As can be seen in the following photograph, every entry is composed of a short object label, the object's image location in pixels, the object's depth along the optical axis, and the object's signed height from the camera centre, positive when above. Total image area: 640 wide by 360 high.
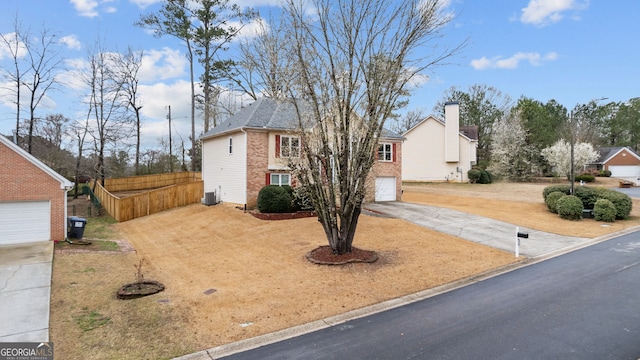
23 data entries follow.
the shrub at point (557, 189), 20.80 -0.73
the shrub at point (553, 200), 20.02 -1.32
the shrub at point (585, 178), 38.97 -0.01
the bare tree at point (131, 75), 28.61 +9.16
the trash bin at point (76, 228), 15.14 -2.30
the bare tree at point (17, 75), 23.70 +7.47
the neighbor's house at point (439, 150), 38.25 +3.20
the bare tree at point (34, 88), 24.23 +6.68
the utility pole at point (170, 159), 42.69 +2.33
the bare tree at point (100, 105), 25.80 +5.59
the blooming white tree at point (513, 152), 40.81 +3.16
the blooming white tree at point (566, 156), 38.71 +2.61
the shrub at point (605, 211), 17.64 -1.74
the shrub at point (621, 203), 18.17 -1.36
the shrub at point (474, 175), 38.22 +0.25
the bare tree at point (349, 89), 10.50 +2.81
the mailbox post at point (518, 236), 11.54 -2.04
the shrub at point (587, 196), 19.54 -1.05
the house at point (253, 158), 20.55 +1.32
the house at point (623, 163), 50.00 +2.24
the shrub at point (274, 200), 18.52 -1.27
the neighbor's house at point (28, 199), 13.95 -0.95
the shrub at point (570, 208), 18.31 -1.65
